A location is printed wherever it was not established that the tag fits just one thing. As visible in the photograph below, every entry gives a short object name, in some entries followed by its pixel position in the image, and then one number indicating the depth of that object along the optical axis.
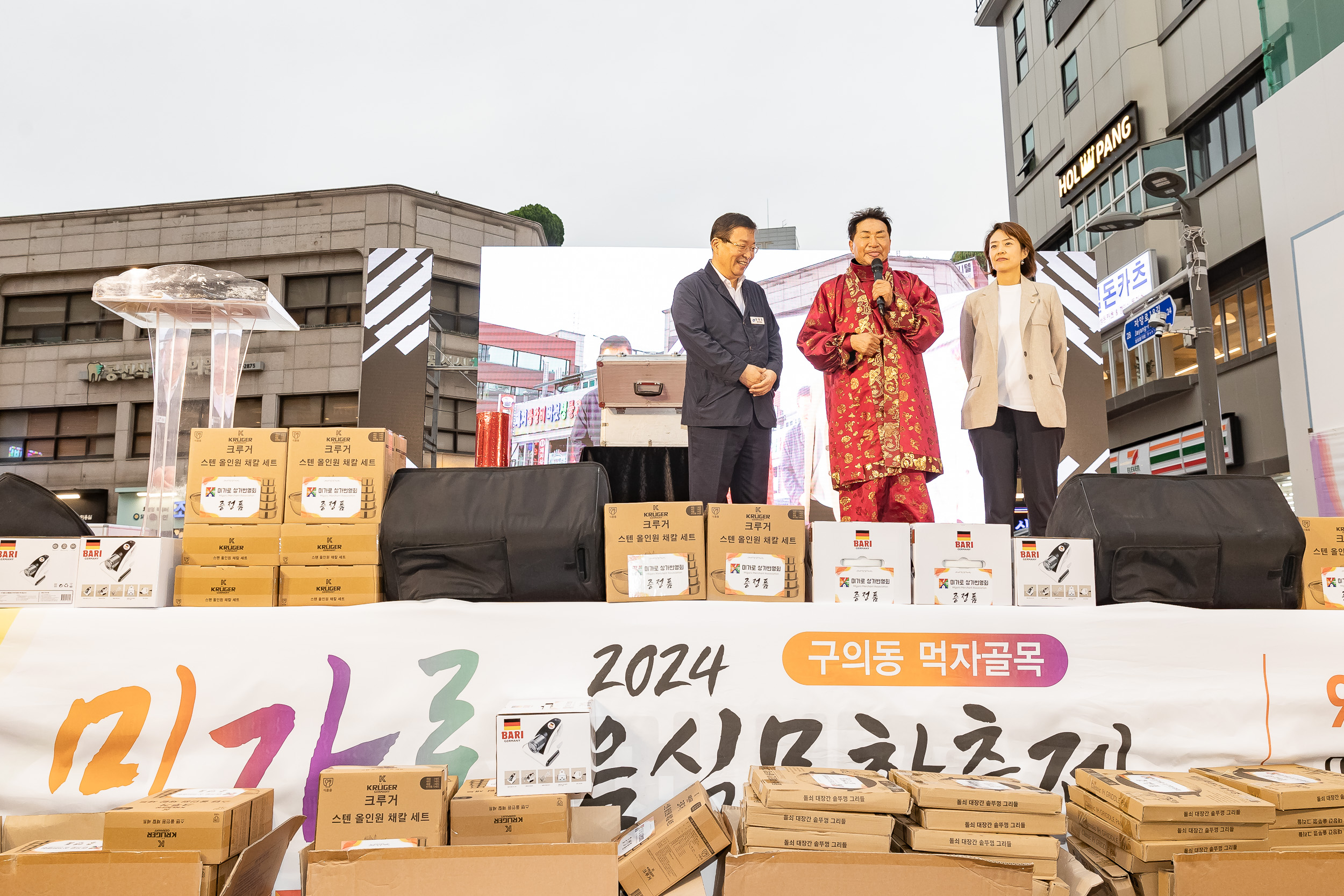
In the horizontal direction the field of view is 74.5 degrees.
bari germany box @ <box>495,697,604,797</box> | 1.75
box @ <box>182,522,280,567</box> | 2.16
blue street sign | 8.27
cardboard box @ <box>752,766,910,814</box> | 1.62
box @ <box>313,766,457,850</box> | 1.69
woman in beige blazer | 3.14
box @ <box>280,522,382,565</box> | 2.16
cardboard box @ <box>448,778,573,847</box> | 1.70
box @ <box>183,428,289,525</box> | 2.19
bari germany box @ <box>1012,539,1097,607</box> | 2.09
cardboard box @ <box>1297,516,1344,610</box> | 2.22
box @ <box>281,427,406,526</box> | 2.18
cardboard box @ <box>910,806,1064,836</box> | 1.62
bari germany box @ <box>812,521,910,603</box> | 2.10
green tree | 21.97
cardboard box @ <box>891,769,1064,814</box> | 1.62
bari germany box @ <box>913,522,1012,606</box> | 2.09
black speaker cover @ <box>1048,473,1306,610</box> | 2.15
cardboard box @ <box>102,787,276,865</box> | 1.57
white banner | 1.94
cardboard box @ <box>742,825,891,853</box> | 1.60
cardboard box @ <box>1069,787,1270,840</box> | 1.59
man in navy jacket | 3.12
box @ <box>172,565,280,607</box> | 2.14
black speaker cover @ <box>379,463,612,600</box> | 2.08
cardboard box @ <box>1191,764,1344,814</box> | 1.67
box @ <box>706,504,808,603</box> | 2.11
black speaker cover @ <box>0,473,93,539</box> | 2.14
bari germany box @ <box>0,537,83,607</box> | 2.05
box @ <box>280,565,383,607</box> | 2.14
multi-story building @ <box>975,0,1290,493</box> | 10.56
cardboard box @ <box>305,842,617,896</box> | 1.53
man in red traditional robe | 3.08
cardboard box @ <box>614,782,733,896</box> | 1.65
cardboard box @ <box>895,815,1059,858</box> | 1.60
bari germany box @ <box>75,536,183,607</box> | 2.04
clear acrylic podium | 3.77
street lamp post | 6.03
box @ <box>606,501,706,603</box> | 2.08
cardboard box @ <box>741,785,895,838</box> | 1.61
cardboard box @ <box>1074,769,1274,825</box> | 1.60
